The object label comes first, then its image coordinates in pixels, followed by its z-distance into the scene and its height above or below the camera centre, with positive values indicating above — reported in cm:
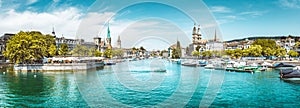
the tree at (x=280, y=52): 7168 +76
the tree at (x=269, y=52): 6956 +77
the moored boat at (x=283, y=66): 4855 -213
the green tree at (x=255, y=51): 6796 +104
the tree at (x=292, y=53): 7572 +34
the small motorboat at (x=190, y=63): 5960 -198
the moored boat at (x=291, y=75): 2859 -231
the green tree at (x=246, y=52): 6944 +80
